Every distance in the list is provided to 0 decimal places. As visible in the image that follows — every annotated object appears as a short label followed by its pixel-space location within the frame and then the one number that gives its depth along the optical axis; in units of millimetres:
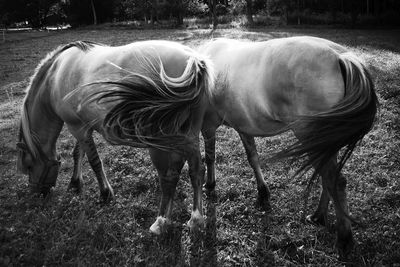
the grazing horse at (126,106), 2941
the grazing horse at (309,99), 2625
